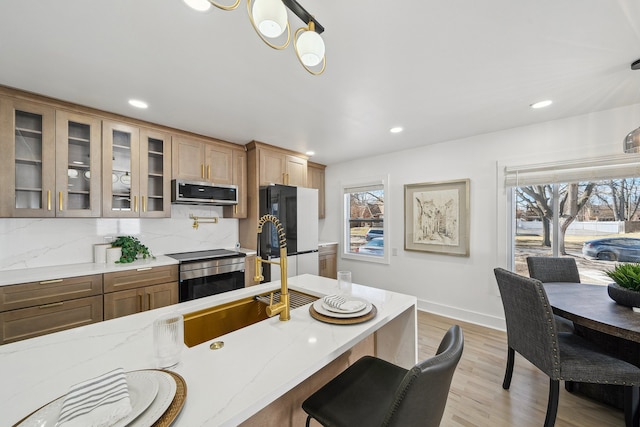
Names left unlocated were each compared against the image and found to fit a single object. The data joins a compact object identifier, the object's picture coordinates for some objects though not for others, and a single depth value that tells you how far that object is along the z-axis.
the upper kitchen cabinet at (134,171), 2.45
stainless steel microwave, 2.80
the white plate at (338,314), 1.16
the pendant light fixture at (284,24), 0.86
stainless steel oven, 2.64
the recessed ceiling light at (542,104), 2.22
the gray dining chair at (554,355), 1.42
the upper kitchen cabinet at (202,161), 2.90
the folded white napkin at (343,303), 1.24
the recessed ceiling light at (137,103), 2.21
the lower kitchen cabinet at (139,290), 2.22
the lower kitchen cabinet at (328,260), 4.27
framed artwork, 3.22
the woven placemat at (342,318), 1.13
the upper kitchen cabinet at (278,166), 3.38
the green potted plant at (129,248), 2.50
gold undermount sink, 1.30
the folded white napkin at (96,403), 0.54
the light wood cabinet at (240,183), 3.37
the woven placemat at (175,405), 0.58
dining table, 1.35
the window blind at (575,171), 2.29
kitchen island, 0.67
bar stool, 0.69
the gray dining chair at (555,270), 2.29
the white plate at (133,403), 0.56
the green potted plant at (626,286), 1.54
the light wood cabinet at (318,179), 4.54
